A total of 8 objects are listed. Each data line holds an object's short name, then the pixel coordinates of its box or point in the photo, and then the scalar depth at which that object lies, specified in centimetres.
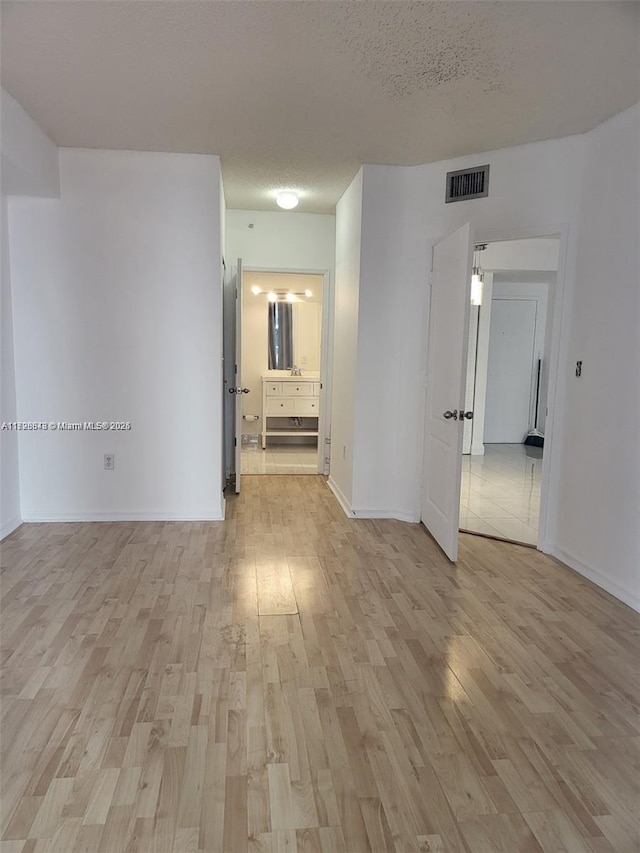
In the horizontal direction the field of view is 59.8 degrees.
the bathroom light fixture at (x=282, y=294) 744
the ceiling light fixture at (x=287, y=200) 462
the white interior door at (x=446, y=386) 334
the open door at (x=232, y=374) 496
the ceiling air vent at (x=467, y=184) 367
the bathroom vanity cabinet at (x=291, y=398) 723
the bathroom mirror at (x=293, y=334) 749
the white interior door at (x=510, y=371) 784
